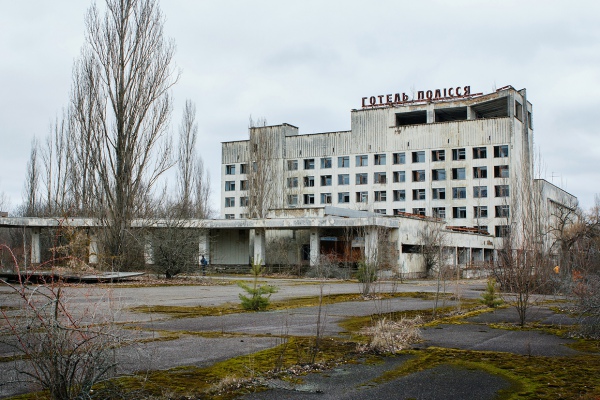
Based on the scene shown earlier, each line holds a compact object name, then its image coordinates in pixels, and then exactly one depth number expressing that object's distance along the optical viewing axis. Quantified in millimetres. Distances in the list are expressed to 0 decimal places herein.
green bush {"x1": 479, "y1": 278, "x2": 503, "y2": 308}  16670
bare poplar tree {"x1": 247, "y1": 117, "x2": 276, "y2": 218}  63312
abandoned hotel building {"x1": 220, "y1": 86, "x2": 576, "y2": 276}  59281
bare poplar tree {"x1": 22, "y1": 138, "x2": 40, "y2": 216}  54844
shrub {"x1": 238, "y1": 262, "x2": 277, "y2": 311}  14320
